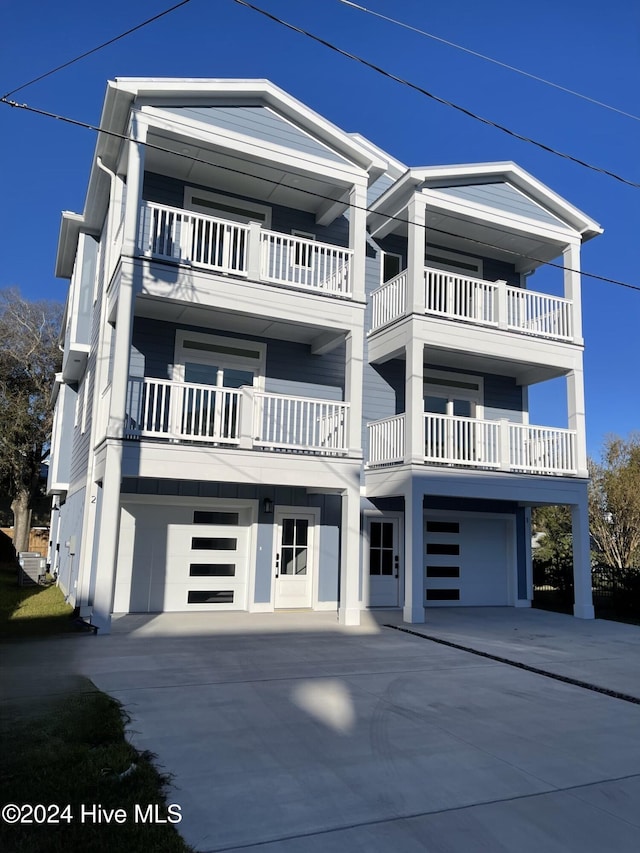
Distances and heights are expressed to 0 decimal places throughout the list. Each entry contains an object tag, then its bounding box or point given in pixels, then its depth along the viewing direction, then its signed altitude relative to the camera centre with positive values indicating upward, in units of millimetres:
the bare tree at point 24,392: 30062 +6684
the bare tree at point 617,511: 20517 +1100
